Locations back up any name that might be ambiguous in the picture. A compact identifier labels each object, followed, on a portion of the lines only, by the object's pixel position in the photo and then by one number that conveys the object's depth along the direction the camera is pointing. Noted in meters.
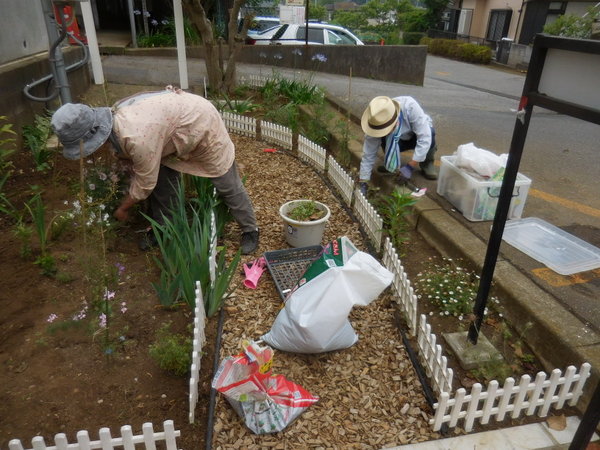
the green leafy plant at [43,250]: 2.69
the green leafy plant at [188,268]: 2.41
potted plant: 3.22
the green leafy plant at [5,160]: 3.14
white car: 10.58
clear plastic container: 3.24
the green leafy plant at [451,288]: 2.62
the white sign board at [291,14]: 7.96
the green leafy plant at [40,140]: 3.84
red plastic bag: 1.88
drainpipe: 3.50
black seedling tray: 2.93
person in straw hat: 3.70
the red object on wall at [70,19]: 5.74
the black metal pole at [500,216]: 1.87
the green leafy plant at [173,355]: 2.11
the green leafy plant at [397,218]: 3.10
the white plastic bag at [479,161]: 3.34
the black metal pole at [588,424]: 1.54
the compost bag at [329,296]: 2.15
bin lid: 2.86
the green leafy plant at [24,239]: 2.78
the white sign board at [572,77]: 1.46
